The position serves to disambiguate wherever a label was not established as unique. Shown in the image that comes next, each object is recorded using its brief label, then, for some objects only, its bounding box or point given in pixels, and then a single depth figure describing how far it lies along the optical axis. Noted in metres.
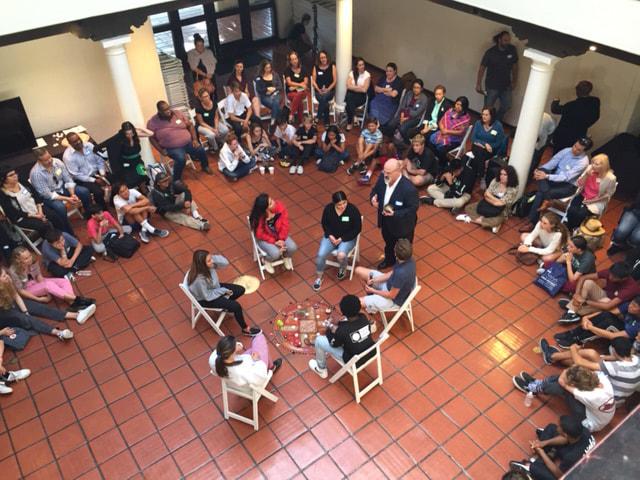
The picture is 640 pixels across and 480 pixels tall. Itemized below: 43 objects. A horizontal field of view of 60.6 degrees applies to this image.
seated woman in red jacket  7.02
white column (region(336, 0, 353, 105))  9.75
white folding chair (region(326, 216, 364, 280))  7.18
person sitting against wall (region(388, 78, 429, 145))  9.28
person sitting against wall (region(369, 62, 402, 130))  9.67
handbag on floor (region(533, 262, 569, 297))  6.91
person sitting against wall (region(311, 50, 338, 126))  10.12
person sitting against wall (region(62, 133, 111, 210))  8.05
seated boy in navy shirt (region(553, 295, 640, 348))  5.77
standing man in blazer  6.77
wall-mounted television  8.51
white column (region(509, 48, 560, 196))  6.94
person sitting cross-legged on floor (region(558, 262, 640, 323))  6.12
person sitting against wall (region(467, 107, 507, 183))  8.29
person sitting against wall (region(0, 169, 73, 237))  7.27
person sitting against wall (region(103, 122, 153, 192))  8.23
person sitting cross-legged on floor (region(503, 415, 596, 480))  4.95
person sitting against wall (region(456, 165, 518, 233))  7.86
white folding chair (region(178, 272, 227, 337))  6.21
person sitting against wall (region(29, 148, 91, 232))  7.67
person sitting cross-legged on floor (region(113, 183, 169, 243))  7.85
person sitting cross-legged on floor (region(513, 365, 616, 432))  5.05
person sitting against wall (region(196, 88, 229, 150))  9.66
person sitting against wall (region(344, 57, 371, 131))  9.94
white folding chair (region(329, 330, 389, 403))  5.55
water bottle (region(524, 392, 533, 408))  5.79
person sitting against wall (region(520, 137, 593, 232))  7.62
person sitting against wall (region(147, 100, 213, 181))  8.78
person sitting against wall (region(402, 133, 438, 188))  8.80
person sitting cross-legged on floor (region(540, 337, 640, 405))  5.32
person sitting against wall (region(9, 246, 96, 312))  6.82
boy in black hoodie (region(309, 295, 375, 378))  5.33
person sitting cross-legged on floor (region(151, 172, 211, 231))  8.27
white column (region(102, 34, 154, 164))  7.53
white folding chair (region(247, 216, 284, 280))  7.30
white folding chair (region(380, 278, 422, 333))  6.14
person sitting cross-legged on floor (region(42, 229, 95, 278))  7.23
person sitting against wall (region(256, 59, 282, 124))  9.91
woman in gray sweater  6.00
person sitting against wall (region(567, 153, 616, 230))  7.06
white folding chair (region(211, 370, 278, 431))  5.42
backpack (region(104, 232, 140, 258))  7.80
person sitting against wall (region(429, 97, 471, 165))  8.65
